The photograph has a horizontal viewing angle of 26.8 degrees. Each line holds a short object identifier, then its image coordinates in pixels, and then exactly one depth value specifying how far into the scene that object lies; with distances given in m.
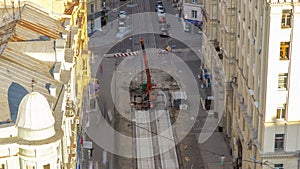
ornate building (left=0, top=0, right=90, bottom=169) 38.28
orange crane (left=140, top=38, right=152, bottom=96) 104.14
